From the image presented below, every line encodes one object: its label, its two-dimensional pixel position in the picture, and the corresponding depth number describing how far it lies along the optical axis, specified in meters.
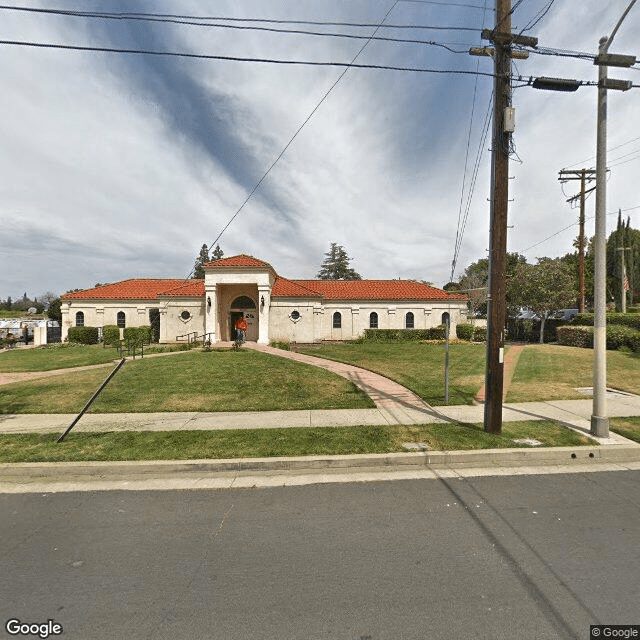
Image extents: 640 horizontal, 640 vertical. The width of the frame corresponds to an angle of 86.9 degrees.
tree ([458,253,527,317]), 43.03
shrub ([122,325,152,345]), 26.18
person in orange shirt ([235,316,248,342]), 22.59
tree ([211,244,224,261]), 75.49
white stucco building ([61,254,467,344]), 24.56
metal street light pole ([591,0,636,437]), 6.29
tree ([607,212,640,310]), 53.44
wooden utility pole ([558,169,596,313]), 23.89
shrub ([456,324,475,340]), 28.40
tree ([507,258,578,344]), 23.66
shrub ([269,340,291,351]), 22.34
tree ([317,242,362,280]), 74.50
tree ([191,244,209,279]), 69.12
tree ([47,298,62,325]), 47.97
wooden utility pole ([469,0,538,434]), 6.31
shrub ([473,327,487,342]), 28.34
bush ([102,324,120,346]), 26.02
